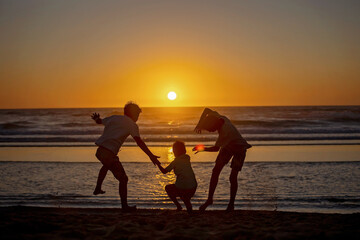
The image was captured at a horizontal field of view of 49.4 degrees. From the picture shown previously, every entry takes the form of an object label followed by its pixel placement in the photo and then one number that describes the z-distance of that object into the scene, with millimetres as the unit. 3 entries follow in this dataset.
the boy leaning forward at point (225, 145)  6453
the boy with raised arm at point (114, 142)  6180
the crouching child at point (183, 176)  6320
